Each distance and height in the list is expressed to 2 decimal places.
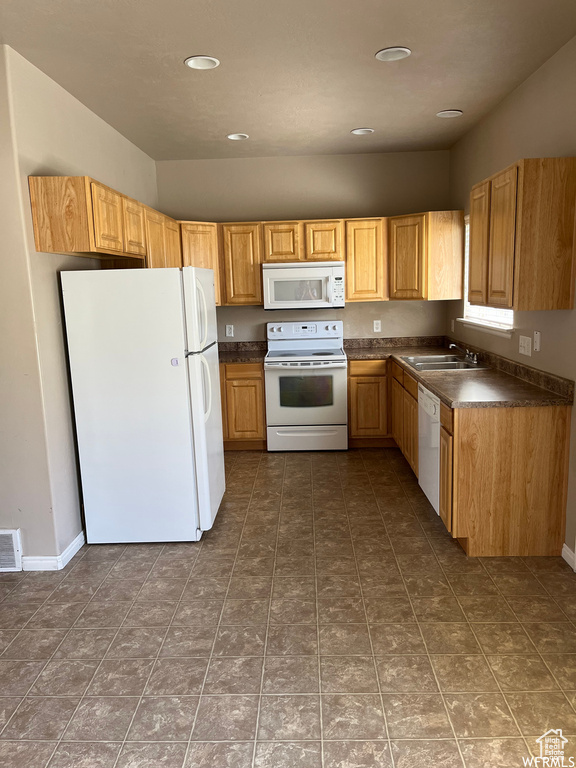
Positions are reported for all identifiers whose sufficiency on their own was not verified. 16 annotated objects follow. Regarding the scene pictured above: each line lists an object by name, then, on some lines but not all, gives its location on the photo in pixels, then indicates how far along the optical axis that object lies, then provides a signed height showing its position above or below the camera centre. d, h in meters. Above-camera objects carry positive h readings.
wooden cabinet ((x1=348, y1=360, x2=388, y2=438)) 5.21 -1.07
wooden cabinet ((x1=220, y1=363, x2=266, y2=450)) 5.26 -1.07
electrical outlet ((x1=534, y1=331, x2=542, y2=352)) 3.33 -0.38
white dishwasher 3.45 -1.05
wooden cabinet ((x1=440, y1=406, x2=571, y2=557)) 3.06 -1.09
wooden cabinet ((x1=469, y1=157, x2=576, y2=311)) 2.87 +0.21
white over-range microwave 5.20 -0.02
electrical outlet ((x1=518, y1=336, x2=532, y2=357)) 3.46 -0.43
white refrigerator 3.25 -0.65
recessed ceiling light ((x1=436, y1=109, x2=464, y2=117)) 4.06 +1.17
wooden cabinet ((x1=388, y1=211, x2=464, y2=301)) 4.93 +0.22
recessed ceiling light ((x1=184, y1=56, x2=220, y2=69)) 2.98 +1.16
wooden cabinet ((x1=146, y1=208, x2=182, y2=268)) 4.18 +0.36
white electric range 5.14 -1.07
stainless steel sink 4.36 -0.69
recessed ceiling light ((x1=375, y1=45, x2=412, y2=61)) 2.95 +1.16
